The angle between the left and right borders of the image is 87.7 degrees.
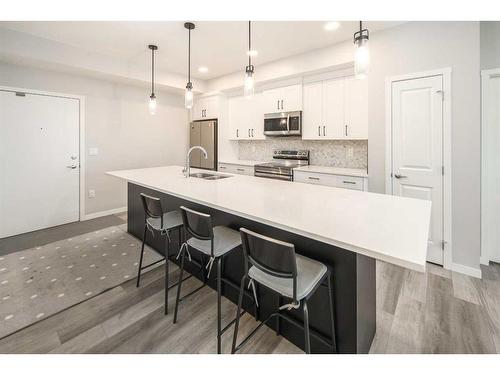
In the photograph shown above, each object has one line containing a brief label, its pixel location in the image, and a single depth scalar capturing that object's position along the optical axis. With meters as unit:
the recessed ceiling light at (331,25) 2.88
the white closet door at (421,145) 2.69
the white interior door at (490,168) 2.65
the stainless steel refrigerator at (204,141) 5.33
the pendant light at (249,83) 2.28
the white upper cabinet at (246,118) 4.69
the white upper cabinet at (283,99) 4.04
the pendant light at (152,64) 3.49
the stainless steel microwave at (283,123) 4.05
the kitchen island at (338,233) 1.14
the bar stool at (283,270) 1.26
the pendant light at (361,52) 1.68
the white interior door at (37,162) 3.66
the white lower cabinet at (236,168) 4.61
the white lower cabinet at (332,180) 3.24
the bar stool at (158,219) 2.21
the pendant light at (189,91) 2.96
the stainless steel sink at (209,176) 3.09
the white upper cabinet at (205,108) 5.27
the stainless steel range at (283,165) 3.98
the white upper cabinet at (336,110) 3.41
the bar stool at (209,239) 1.68
